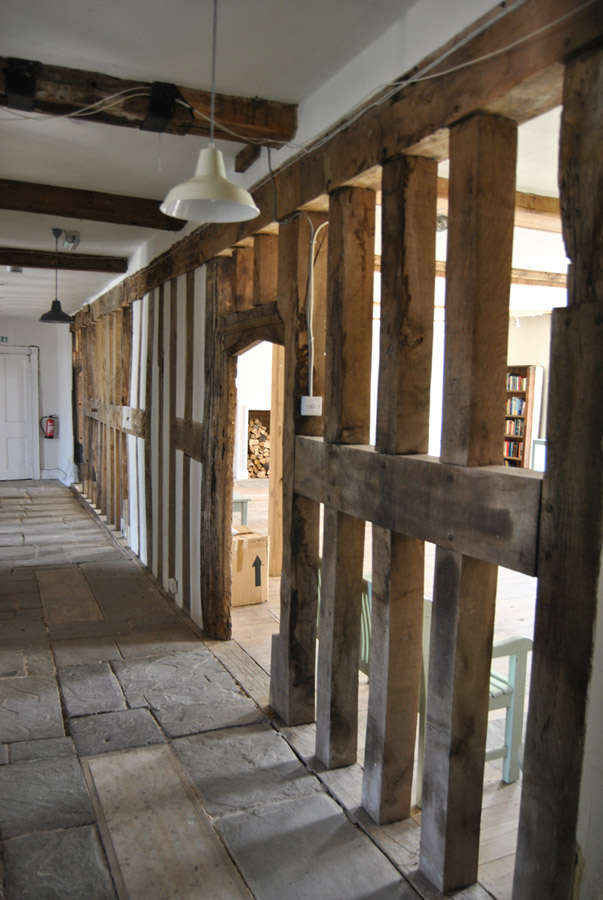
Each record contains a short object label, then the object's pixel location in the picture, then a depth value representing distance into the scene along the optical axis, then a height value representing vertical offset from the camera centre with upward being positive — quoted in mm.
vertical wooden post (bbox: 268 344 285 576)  5785 -605
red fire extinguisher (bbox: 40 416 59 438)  12648 -803
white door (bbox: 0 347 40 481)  12398 -563
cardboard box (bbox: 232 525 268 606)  5324 -1468
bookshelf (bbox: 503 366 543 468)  10625 -304
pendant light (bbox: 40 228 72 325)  7301 +733
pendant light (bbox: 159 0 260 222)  2293 +678
